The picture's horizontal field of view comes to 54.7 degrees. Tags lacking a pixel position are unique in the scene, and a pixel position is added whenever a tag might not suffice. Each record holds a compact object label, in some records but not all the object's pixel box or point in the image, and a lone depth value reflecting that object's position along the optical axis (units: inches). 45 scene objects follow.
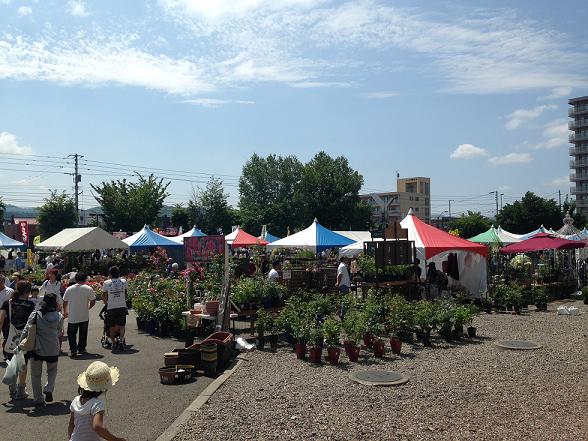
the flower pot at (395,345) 391.9
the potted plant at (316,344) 366.6
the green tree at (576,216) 2211.4
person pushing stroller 431.2
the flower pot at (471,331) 452.5
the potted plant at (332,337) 361.1
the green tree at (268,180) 3196.4
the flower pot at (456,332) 442.3
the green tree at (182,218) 2719.0
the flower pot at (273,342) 417.1
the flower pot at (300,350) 377.7
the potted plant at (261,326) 426.0
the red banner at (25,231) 1381.5
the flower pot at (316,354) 366.3
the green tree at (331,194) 2374.5
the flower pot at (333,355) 360.5
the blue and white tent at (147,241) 1123.9
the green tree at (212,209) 2691.9
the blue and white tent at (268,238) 1339.1
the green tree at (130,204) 1924.2
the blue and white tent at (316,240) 879.1
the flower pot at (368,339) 398.0
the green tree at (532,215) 2303.2
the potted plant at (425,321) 426.6
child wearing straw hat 168.6
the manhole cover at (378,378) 304.0
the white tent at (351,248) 787.5
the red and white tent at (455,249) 657.0
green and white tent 984.9
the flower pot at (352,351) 371.9
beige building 5073.8
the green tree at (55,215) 2034.9
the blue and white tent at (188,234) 1228.0
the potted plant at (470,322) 448.0
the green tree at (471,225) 2662.4
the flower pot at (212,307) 447.5
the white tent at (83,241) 972.6
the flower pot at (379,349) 381.1
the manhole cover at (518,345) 402.9
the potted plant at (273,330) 417.1
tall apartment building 3806.6
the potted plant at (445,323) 434.0
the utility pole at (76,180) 2128.4
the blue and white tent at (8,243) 1064.5
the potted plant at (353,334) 372.8
